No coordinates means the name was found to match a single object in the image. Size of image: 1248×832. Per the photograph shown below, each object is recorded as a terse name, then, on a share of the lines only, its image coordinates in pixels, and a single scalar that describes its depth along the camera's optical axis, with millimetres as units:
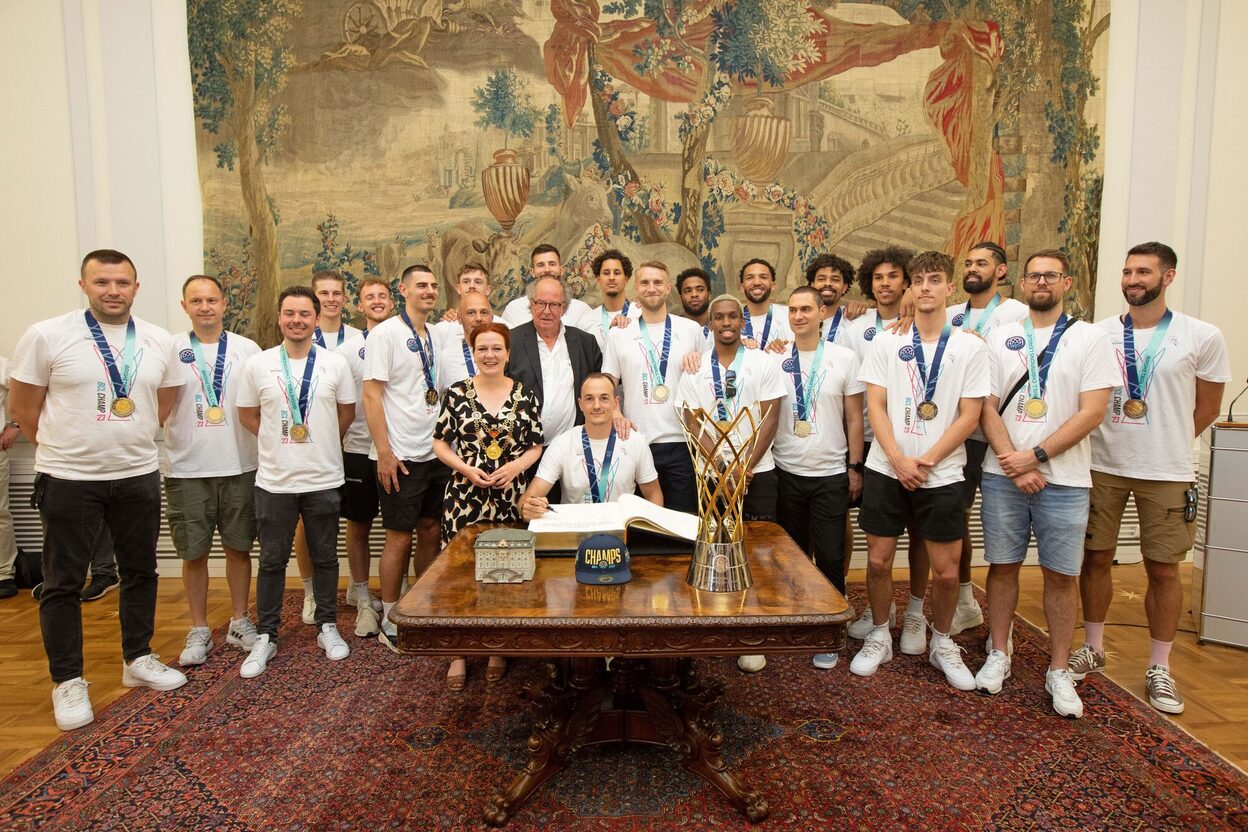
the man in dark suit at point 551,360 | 3537
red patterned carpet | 2377
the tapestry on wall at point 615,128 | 5012
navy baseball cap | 2162
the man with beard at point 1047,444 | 3090
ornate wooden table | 1919
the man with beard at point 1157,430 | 3209
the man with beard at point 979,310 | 3926
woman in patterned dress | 3176
